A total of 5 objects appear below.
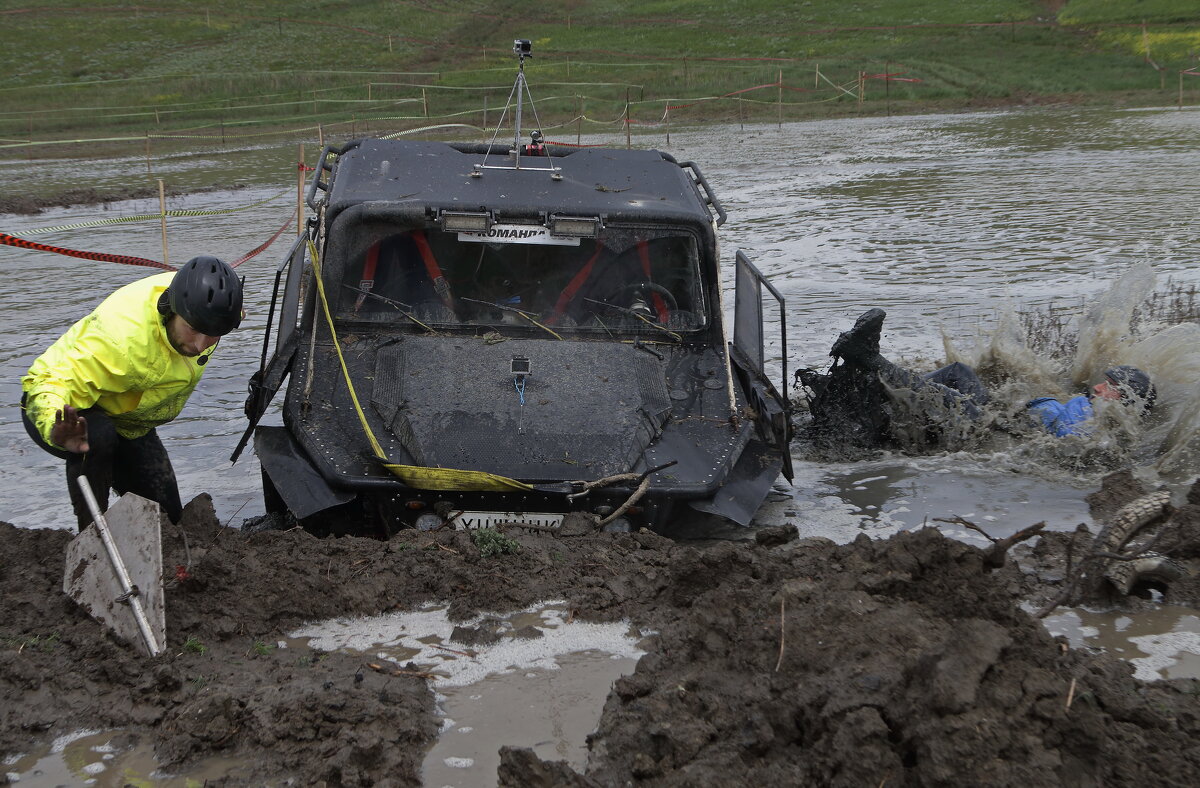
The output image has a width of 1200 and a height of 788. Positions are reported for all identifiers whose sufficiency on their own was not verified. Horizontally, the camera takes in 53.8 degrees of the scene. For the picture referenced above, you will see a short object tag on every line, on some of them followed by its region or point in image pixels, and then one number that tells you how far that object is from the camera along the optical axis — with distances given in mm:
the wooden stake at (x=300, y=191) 11343
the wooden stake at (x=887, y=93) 38016
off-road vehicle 5574
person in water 7848
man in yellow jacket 4855
